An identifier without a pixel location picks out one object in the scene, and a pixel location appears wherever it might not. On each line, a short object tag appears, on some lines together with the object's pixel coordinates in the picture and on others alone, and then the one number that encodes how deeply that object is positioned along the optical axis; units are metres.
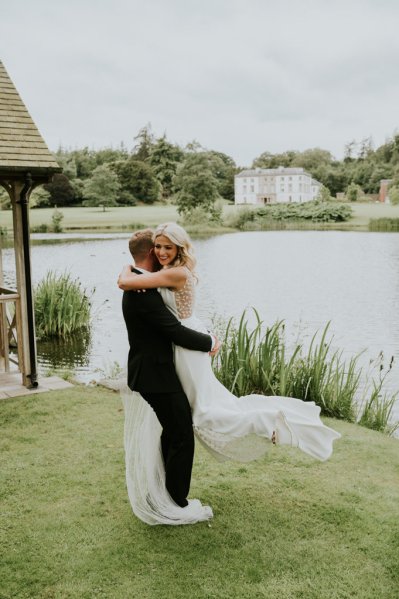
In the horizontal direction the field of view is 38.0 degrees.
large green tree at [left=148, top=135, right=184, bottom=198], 86.75
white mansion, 104.50
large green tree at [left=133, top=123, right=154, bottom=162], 102.50
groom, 3.50
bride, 3.54
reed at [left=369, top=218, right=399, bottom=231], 51.88
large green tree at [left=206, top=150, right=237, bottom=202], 98.72
